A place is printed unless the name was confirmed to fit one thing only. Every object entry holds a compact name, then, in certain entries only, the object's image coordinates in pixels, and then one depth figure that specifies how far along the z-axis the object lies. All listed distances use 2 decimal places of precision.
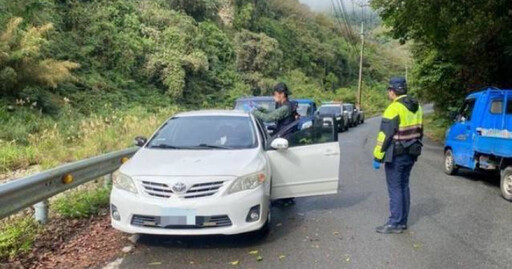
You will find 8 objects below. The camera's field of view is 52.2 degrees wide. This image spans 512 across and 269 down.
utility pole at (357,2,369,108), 48.12
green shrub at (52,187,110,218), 7.18
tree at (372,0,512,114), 16.23
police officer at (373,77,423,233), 6.65
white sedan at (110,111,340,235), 5.50
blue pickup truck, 9.12
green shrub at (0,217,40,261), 5.48
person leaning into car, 8.03
